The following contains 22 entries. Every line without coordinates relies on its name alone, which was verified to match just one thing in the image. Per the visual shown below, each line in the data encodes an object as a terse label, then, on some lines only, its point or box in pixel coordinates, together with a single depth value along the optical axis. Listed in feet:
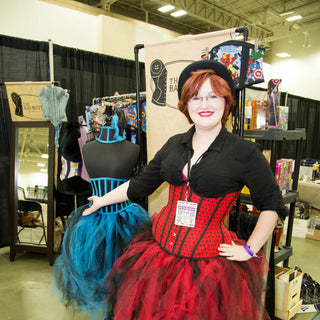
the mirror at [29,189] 10.08
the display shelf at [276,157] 5.90
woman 3.48
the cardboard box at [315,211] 13.99
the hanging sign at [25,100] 9.43
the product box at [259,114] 6.23
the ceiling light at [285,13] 21.45
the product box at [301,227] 13.55
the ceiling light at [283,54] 28.01
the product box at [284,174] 6.65
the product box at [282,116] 6.52
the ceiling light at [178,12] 20.97
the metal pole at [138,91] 6.45
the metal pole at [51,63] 11.67
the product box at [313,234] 13.41
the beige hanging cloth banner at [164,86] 6.10
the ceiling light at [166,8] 20.00
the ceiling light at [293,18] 22.35
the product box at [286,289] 6.63
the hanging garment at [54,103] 9.18
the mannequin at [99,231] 5.21
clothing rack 8.38
